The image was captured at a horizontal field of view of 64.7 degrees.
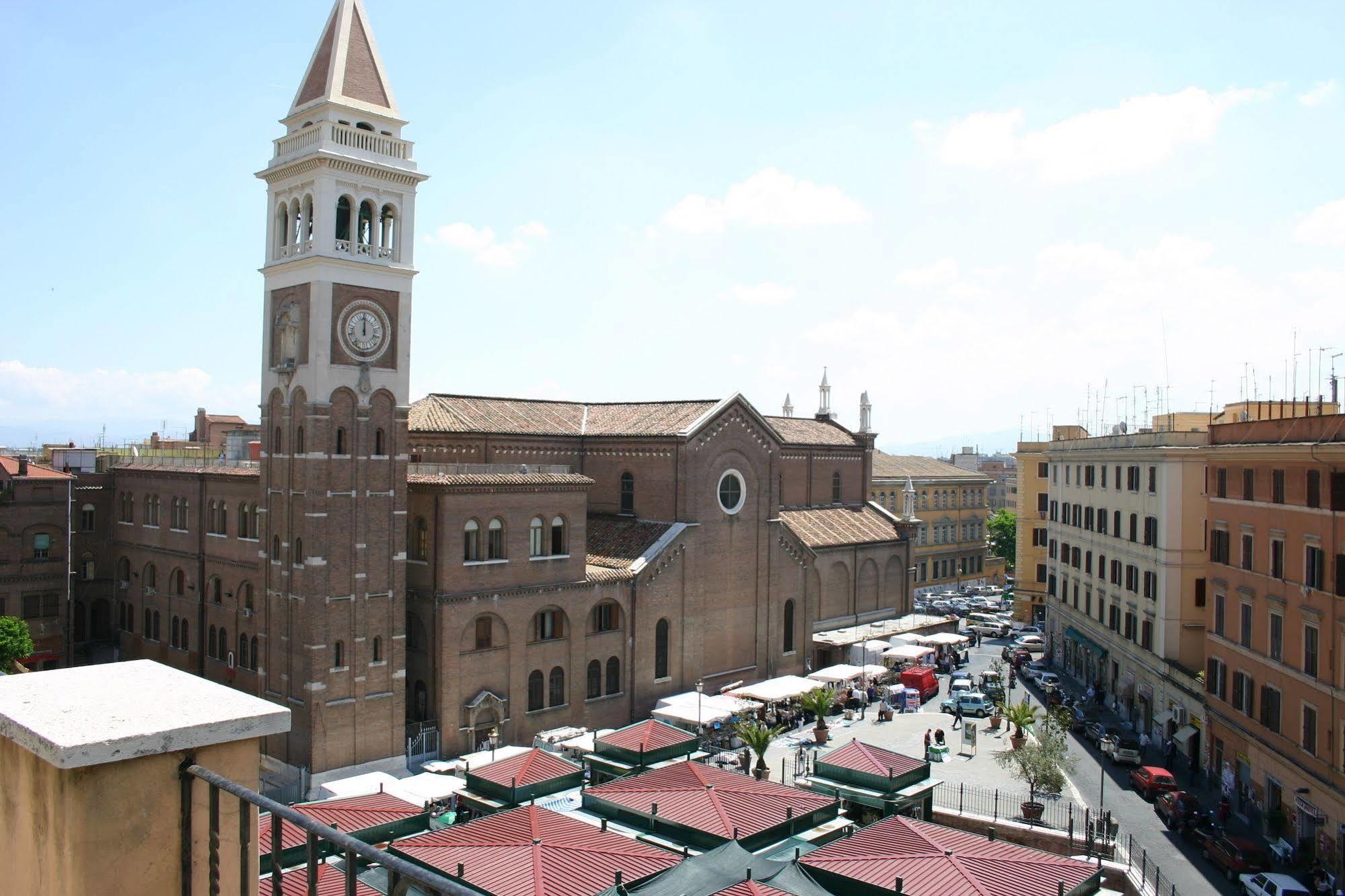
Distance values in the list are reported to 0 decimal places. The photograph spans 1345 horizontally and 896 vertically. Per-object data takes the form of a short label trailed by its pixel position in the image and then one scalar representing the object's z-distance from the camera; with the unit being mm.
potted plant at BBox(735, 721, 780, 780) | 36456
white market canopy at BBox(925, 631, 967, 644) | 57531
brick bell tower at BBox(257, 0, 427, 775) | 35438
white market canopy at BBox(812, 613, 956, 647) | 55875
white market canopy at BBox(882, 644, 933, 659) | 53500
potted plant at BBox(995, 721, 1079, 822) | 33344
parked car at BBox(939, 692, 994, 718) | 47594
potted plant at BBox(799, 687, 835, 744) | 42812
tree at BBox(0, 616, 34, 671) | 41656
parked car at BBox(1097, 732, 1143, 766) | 40719
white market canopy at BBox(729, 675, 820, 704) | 45250
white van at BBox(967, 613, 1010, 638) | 69938
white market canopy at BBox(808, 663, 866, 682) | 49406
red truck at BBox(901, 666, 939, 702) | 50969
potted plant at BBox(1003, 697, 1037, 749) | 39219
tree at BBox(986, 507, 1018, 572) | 94188
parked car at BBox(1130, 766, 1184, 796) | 36875
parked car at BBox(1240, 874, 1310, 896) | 26703
